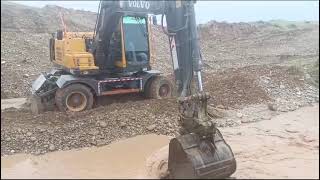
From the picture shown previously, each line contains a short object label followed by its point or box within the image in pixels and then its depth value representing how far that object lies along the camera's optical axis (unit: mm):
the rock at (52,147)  4270
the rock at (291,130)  4984
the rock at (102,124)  4729
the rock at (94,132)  4600
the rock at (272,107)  5952
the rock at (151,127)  4828
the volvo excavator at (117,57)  3653
